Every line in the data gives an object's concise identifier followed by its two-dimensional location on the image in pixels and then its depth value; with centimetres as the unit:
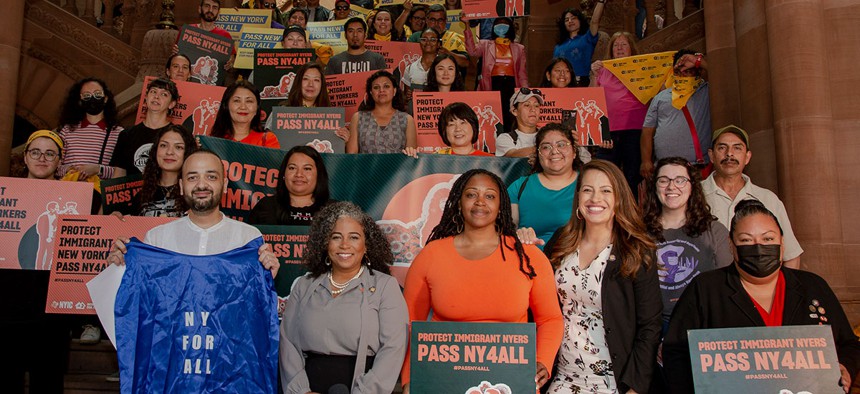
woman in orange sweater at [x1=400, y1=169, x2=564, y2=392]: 396
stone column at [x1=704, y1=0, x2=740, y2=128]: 790
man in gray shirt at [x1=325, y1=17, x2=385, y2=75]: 955
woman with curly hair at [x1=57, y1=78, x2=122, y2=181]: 707
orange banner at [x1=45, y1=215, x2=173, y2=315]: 510
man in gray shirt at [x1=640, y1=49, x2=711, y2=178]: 791
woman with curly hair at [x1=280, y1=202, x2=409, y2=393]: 412
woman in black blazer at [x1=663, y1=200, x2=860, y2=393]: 375
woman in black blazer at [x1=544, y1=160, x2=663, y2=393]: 381
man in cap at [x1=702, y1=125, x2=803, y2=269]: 576
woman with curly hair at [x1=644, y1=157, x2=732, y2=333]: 463
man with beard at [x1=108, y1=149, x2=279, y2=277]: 446
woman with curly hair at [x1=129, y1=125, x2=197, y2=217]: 561
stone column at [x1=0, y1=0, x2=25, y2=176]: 943
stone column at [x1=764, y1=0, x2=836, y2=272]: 683
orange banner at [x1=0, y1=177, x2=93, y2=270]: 557
